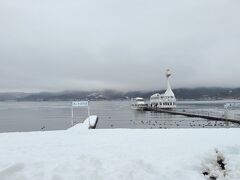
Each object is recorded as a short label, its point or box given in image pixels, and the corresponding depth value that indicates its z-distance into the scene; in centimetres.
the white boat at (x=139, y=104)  6081
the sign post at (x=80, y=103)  1245
